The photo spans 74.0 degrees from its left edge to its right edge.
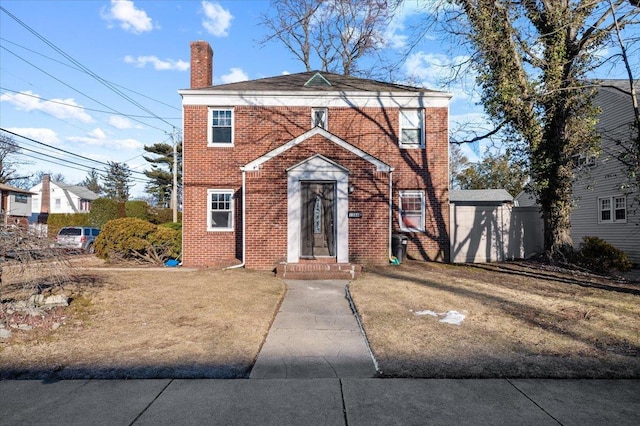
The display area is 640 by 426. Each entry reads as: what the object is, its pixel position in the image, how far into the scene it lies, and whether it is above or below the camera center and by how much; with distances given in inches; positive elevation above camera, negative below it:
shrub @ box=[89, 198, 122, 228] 1370.6 +38.2
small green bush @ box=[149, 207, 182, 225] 1450.3 +25.4
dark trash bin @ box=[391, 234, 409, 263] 566.9 -31.7
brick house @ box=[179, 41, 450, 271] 598.5 +116.2
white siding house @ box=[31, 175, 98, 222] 2465.6 +141.7
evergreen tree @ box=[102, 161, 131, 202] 2938.0 +254.6
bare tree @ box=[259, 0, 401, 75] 1207.6 +515.5
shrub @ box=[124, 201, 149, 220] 1409.9 +47.2
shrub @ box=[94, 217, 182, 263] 608.7 -26.8
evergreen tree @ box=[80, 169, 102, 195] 3531.0 +344.8
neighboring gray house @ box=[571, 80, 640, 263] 671.1 +40.9
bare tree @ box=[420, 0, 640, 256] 493.7 +170.4
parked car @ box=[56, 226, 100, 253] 920.9 -24.7
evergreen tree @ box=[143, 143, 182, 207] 1977.1 +278.6
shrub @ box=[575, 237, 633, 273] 510.0 -43.0
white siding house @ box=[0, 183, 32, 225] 1560.9 +102.8
